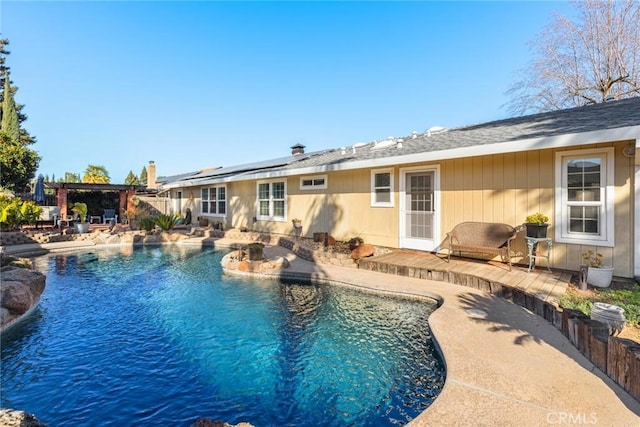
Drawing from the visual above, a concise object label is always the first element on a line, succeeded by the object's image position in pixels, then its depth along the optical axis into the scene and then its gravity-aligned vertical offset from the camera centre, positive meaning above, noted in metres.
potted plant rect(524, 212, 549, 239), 6.24 -0.28
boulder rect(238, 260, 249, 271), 8.37 -1.43
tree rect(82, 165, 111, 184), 30.35 +4.20
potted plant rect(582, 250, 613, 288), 5.27 -1.05
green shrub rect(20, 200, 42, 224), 13.38 +0.10
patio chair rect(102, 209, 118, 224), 20.40 -0.08
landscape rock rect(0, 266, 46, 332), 5.04 -1.37
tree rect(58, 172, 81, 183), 44.34 +5.41
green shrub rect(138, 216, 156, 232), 14.87 -0.50
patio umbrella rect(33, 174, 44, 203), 17.05 +1.27
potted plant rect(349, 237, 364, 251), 9.06 -0.89
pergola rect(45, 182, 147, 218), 18.61 +1.56
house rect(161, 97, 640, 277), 5.73 +0.70
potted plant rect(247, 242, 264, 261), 8.53 -1.10
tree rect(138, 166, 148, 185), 54.83 +6.67
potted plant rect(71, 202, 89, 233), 14.48 -0.23
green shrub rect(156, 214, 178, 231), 15.05 -0.42
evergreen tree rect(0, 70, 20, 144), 26.62 +8.45
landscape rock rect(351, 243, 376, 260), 8.59 -1.10
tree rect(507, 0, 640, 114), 14.52 +7.58
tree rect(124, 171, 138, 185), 48.19 +5.49
